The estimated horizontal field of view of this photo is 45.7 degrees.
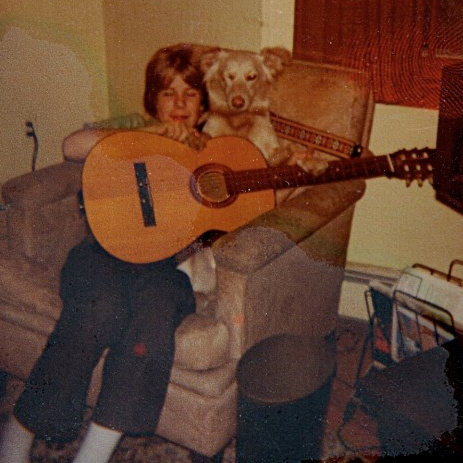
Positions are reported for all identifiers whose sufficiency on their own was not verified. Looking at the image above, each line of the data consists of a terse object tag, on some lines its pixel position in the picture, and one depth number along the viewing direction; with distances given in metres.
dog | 1.89
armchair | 1.53
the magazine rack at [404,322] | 1.72
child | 1.48
